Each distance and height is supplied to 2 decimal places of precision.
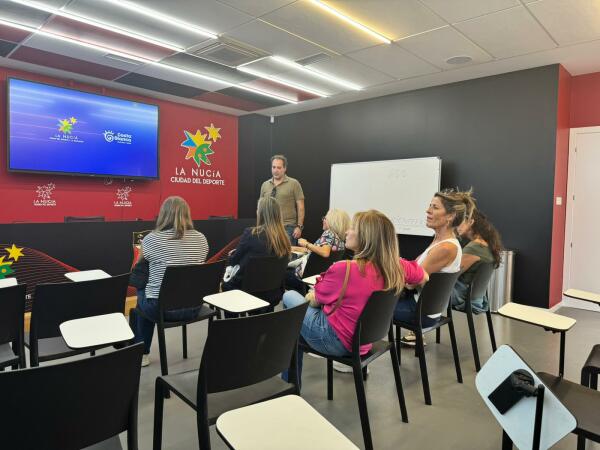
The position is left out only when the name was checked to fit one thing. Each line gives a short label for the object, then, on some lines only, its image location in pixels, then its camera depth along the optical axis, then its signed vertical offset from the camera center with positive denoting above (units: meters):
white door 4.84 +0.00
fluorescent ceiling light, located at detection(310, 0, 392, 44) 3.29 +1.60
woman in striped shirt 2.70 -0.31
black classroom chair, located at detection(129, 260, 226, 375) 2.42 -0.50
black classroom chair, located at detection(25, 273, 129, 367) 1.95 -0.51
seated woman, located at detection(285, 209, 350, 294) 3.43 -0.32
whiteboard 5.37 +0.29
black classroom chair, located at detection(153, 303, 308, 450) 1.34 -0.55
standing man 4.96 +0.14
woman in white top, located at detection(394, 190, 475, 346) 2.57 -0.22
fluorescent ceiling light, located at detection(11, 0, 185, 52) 3.38 +1.58
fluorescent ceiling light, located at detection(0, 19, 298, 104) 3.80 +1.58
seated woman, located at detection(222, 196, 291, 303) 2.96 -0.24
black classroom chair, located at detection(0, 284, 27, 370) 1.77 -0.53
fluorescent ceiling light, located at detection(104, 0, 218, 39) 3.32 +1.58
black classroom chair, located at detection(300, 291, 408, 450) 1.87 -0.61
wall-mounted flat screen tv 5.02 +0.92
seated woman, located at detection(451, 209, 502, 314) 3.02 -0.32
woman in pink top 1.94 -0.35
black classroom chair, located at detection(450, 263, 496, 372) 2.89 -0.58
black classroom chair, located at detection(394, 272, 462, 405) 2.41 -0.55
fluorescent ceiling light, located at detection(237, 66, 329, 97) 4.89 +1.60
